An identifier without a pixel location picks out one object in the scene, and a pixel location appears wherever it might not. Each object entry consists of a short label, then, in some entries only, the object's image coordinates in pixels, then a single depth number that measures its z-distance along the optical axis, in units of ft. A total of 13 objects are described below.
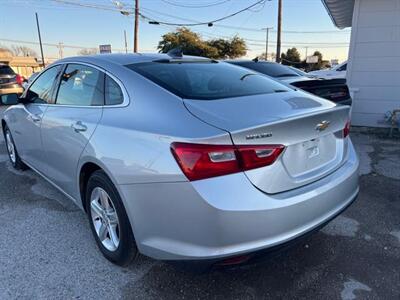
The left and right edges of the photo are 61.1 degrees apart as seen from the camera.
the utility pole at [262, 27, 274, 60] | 207.90
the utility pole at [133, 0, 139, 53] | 71.69
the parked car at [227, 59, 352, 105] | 18.61
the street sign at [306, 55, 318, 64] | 145.53
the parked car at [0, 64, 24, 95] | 43.73
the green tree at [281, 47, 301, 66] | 204.37
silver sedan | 5.89
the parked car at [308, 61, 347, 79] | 42.57
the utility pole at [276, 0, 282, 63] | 69.08
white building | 23.71
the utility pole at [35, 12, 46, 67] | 142.82
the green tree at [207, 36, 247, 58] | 145.69
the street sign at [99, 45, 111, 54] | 46.35
